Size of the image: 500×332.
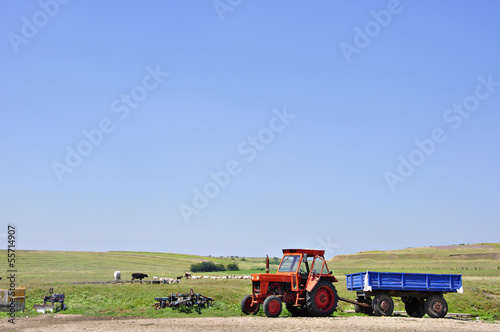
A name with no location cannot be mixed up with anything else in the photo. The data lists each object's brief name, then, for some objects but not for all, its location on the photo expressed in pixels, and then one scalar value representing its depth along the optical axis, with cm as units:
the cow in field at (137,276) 3942
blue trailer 2152
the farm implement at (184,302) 2208
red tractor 2023
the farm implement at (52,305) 2219
